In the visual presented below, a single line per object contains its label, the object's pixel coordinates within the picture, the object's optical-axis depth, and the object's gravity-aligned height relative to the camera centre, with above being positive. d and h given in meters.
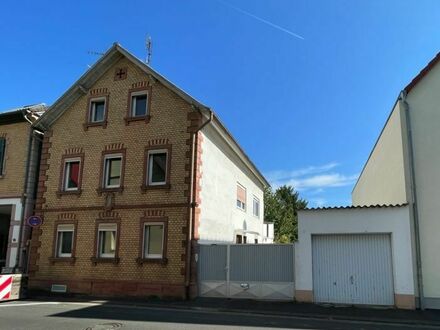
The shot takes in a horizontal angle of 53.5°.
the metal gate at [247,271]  16.30 -0.38
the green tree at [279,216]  57.69 +6.14
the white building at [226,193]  19.58 +3.55
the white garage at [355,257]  14.84 +0.22
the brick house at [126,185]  17.88 +3.21
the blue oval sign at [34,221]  18.56 +1.49
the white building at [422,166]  14.63 +3.47
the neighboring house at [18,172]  20.95 +4.11
